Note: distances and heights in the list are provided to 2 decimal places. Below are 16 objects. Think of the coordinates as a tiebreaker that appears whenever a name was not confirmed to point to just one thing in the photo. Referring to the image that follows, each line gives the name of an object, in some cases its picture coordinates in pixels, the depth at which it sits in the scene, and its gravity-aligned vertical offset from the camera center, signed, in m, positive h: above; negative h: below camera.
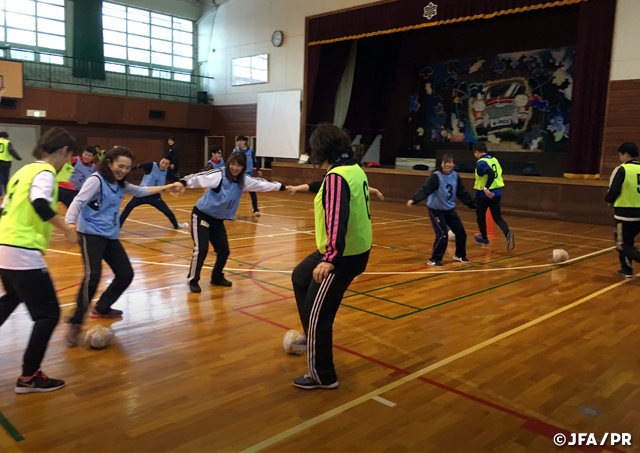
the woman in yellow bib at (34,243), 2.98 -0.56
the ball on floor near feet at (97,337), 3.88 -1.40
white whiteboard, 19.45 +1.22
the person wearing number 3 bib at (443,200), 7.01 -0.50
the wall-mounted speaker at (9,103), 17.40 +1.39
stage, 12.41 -0.74
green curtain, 19.62 +4.08
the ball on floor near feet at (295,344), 3.89 -1.38
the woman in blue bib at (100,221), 4.16 -0.58
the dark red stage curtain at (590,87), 12.53 +2.00
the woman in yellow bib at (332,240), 3.02 -0.48
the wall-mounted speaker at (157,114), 21.03 +1.48
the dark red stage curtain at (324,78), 18.58 +2.88
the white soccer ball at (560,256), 7.58 -1.26
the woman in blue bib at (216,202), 5.26 -0.49
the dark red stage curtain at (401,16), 13.34 +4.19
